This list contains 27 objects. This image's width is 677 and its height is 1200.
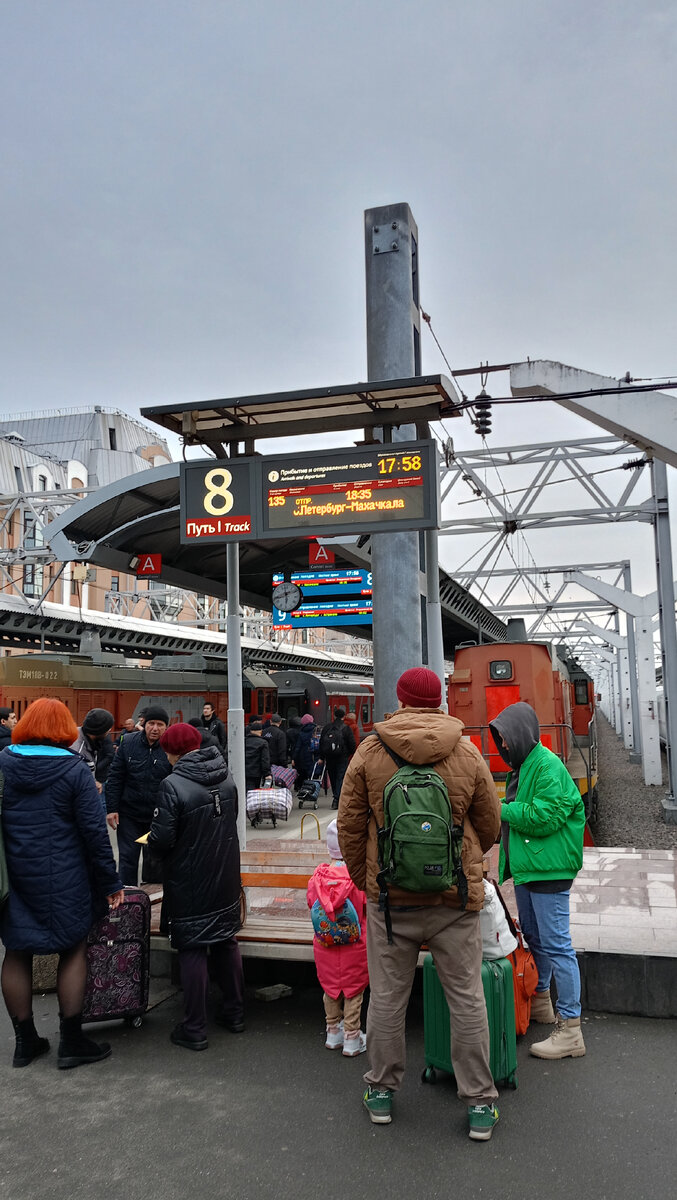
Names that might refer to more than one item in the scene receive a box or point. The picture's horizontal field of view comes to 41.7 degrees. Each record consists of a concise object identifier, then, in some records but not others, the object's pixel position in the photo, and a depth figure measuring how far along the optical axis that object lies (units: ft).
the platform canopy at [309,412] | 22.82
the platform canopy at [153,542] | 32.53
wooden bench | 17.22
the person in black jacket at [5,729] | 36.14
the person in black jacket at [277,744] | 48.75
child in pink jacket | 15.40
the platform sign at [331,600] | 53.21
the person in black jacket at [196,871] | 15.79
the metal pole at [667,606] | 48.07
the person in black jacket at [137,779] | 22.56
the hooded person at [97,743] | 26.23
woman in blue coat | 14.93
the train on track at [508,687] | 43.65
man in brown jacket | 12.52
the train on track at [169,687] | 58.44
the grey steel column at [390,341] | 23.58
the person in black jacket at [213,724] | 43.52
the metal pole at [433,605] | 25.10
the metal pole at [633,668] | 86.94
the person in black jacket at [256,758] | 42.65
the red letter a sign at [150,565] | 37.68
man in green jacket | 14.97
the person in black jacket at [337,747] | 47.88
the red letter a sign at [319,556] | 48.24
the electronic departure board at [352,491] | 23.24
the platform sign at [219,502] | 24.81
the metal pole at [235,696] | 26.91
